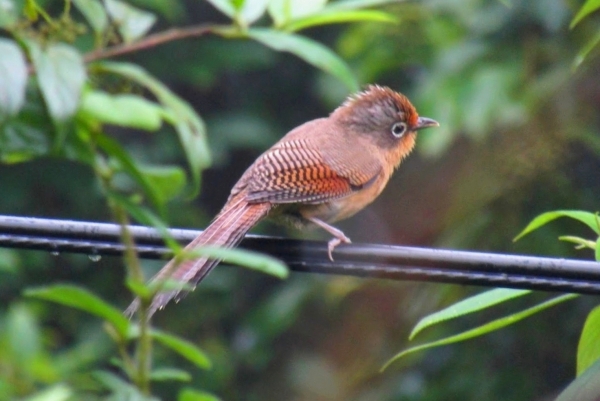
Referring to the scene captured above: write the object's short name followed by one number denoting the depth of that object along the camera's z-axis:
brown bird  8.12
